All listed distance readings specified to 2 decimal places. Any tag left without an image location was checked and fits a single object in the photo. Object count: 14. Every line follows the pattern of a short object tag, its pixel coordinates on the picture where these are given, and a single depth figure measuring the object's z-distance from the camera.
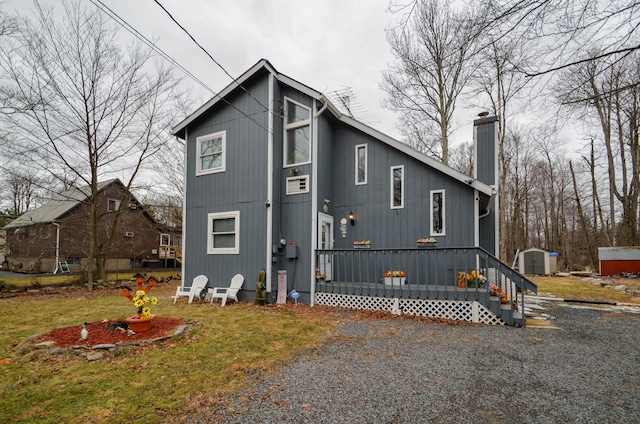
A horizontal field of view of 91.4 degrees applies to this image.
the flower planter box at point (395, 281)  7.44
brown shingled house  19.02
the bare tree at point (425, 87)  12.59
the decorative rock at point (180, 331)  5.18
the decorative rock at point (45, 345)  4.45
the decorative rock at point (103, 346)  4.40
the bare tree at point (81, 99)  10.27
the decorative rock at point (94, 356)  4.10
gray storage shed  17.55
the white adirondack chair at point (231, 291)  8.37
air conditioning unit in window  8.70
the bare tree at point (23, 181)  11.14
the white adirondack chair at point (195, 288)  8.93
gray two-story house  7.99
